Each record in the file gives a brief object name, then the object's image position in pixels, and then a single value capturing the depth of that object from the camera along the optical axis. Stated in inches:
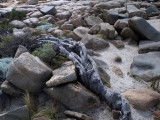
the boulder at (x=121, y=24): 316.5
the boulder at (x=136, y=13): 356.2
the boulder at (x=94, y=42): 278.1
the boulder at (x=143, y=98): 169.9
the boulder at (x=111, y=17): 361.7
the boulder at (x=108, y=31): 307.9
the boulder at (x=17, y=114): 153.0
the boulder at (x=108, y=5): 443.3
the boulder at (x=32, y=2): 543.9
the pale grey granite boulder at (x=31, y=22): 367.9
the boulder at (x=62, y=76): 171.8
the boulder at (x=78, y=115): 154.4
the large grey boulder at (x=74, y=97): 168.6
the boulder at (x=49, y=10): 422.6
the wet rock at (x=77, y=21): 348.3
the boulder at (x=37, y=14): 415.2
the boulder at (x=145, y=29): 284.8
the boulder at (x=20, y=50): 219.7
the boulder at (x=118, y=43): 286.1
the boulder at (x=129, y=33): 298.8
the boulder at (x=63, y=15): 409.4
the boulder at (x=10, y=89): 179.2
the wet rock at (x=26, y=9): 446.6
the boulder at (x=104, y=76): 200.4
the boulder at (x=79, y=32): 301.8
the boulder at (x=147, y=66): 206.5
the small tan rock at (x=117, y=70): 218.1
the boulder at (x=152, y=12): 397.9
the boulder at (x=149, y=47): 254.8
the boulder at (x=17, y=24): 350.1
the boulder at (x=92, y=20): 352.8
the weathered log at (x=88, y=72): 163.0
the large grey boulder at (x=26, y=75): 178.9
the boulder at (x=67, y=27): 338.3
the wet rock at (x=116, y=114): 158.7
